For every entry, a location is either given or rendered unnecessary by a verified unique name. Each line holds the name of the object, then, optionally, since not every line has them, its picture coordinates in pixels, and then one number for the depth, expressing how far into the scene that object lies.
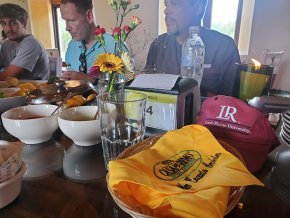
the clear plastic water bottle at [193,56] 0.94
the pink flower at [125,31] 0.62
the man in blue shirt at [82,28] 1.46
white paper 0.54
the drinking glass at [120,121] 0.47
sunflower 0.59
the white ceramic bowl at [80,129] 0.51
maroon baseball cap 0.43
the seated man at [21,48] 1.74
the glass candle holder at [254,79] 0.64
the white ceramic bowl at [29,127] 0.53
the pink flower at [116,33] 0.62
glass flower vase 0.61
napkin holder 0.52
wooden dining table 0.34
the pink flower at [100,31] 0.63
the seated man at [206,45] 1.35
